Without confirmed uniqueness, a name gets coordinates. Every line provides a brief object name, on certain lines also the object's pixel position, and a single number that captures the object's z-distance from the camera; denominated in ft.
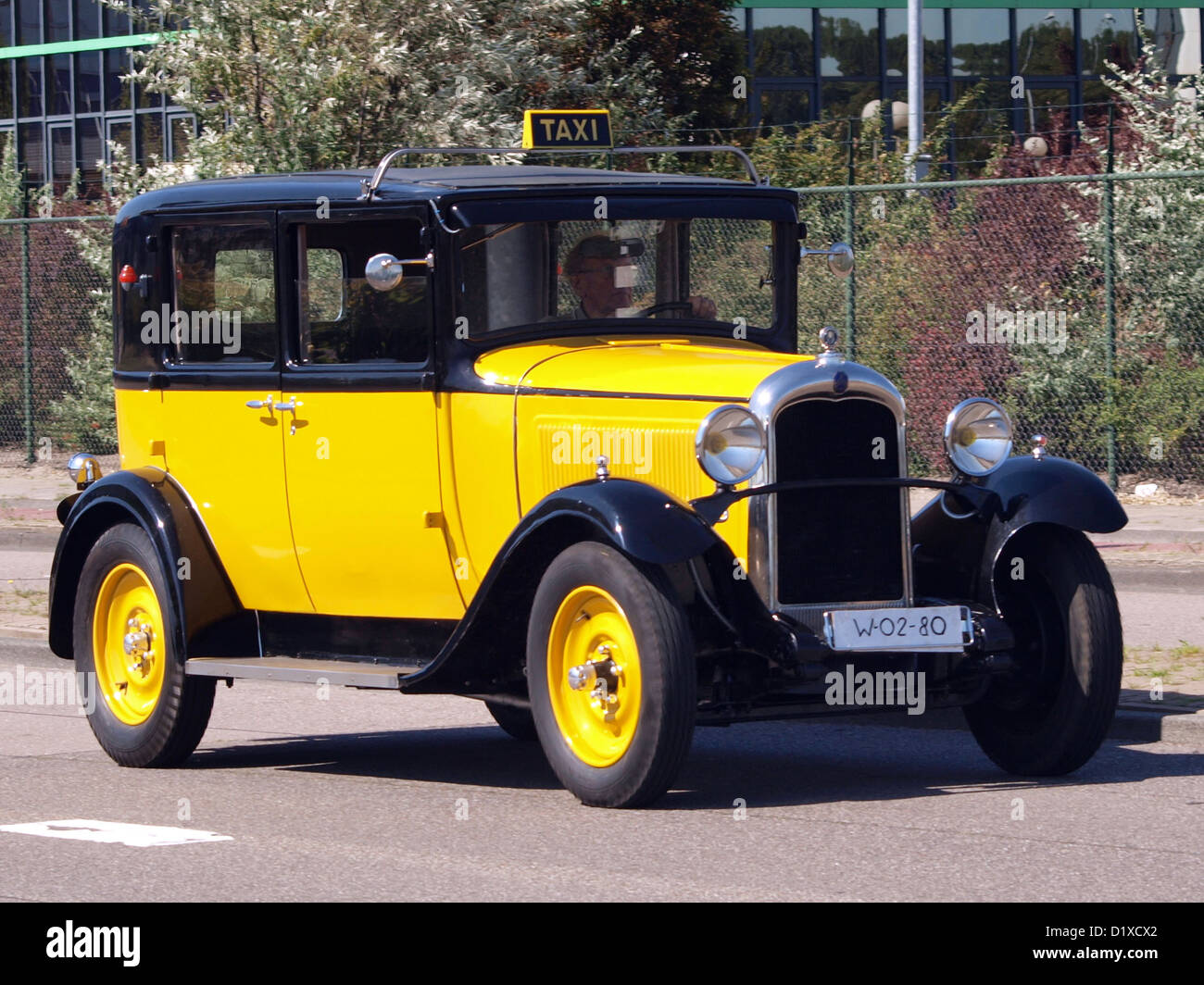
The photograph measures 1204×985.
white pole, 80.79
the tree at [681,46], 77.61
